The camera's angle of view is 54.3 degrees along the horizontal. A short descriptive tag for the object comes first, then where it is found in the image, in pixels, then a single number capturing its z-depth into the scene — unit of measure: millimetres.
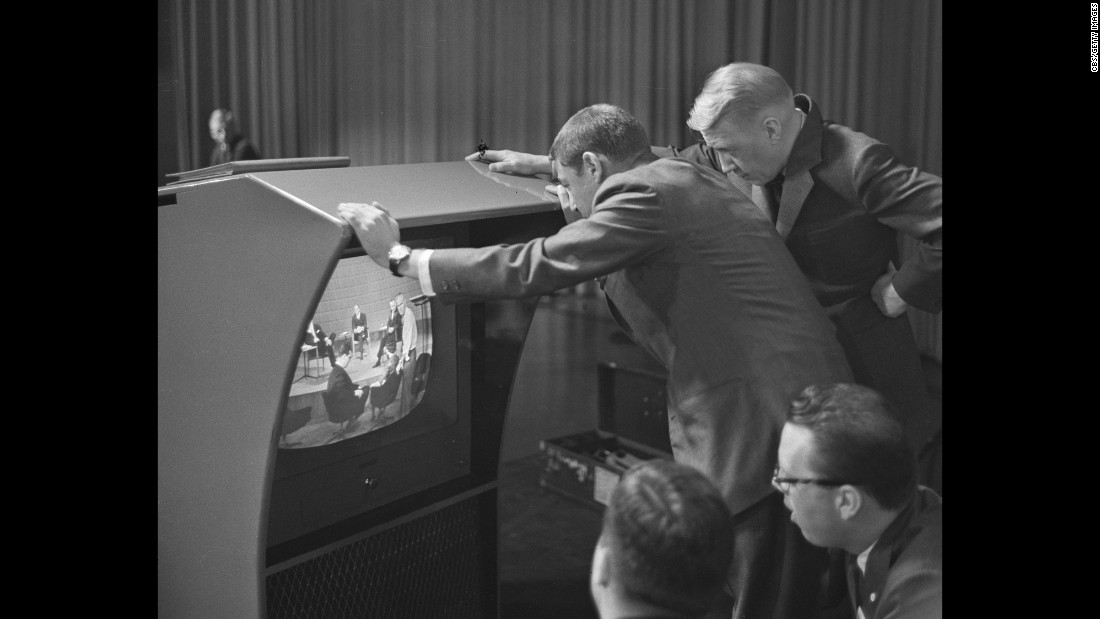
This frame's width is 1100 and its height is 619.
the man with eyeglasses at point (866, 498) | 1614
